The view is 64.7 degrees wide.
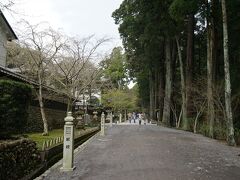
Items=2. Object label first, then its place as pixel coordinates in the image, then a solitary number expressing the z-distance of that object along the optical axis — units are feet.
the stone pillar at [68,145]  17.57
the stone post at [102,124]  37.92
